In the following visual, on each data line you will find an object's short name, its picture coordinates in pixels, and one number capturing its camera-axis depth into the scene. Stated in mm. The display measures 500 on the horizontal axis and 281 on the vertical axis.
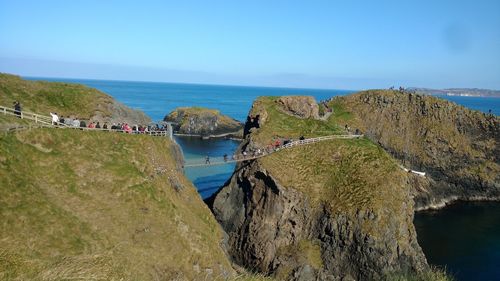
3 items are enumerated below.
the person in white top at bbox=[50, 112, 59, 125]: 36969
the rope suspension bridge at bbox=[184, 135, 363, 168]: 49156
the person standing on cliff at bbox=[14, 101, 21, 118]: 38091
